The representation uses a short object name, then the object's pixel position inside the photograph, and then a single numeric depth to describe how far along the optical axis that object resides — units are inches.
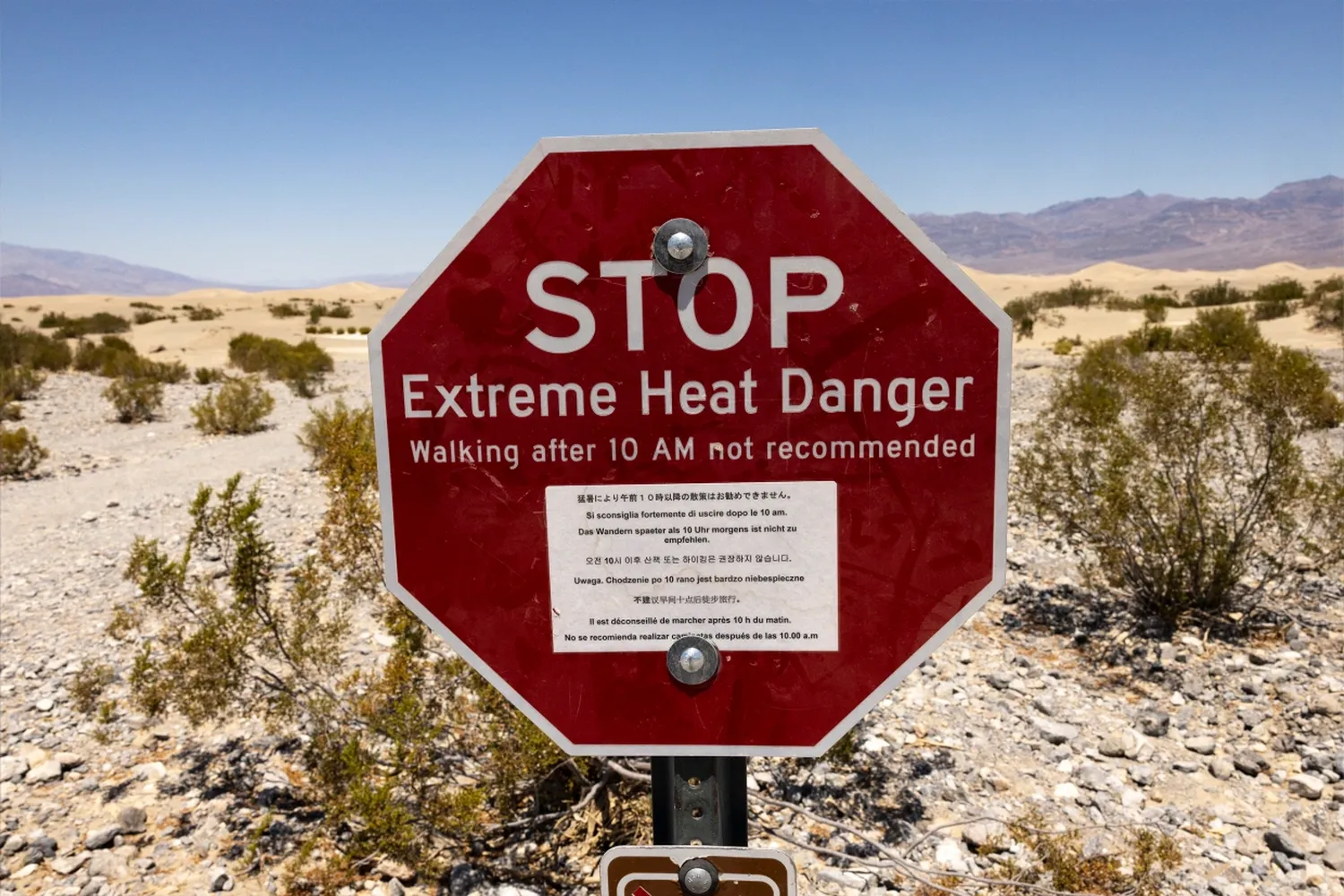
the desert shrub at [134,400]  565.0
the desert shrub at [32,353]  773.3
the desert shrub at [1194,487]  201.3
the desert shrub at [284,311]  1940.2
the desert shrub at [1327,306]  820.0
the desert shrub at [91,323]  1407.5
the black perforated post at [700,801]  52.9
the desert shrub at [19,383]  597.3
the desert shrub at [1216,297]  1305.4
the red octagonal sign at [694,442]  49.0
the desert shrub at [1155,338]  608.3
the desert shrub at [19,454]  412.2
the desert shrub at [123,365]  700.0
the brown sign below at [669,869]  50.4
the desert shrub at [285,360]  674.2
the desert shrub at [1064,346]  755.2
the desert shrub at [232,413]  504.4
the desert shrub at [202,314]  1823.3
